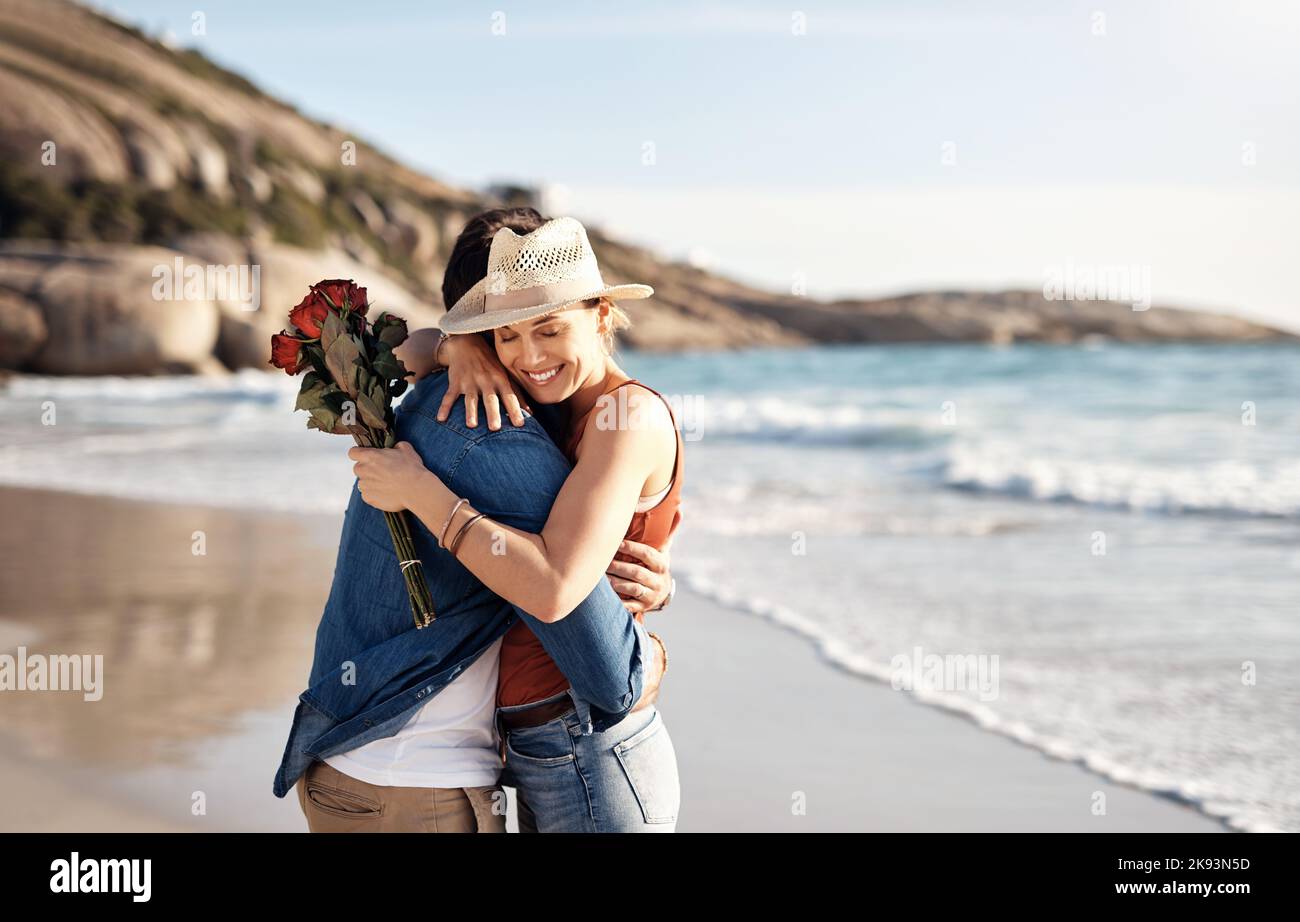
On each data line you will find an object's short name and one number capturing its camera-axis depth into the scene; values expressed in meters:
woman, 1.90
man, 1.96
